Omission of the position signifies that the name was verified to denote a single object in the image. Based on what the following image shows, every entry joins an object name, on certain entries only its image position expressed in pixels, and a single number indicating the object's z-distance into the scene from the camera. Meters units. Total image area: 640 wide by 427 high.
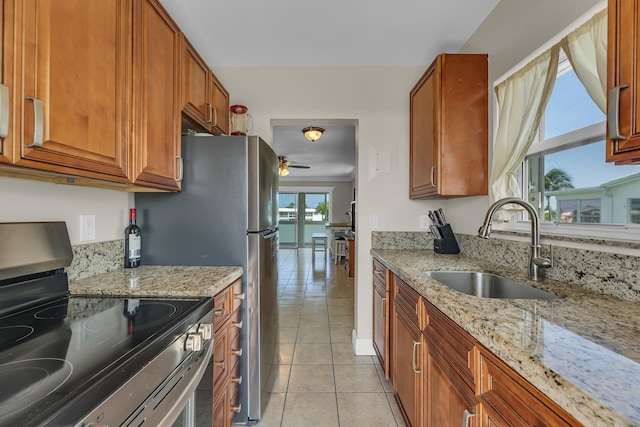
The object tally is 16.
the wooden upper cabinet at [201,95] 1.57
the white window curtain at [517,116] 1.36
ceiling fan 4.88
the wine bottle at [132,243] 1.50
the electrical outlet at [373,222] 2.45
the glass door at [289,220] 9.87
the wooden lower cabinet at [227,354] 1.26
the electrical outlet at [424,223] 2.43
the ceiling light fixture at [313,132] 3.69
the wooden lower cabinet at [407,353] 1.29
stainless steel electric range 0.52
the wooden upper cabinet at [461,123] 1.80
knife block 2.08
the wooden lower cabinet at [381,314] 1.90
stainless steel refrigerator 1.56
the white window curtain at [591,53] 1.01
